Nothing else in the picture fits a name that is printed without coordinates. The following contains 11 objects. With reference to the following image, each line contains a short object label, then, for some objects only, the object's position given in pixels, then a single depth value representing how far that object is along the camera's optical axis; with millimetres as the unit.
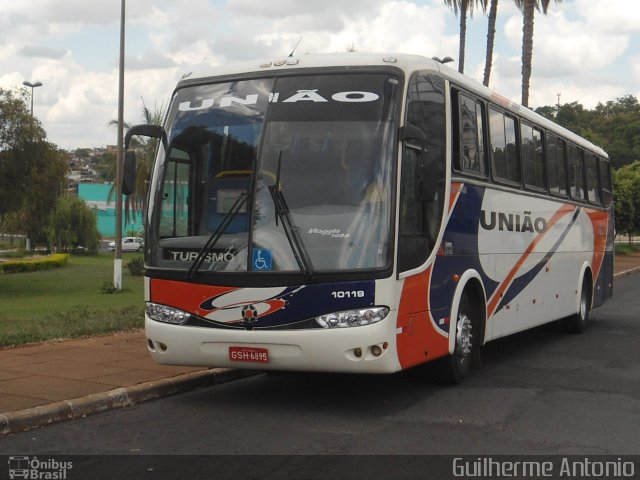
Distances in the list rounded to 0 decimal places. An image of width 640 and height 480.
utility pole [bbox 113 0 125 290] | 27997
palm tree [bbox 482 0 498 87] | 30734
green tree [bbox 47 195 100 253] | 68438
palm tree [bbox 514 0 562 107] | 29781
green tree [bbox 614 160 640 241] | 45188
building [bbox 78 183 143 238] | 109444
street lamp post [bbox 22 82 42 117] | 53094
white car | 78875
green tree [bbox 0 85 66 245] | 31891
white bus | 7859
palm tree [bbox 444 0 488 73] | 31172
